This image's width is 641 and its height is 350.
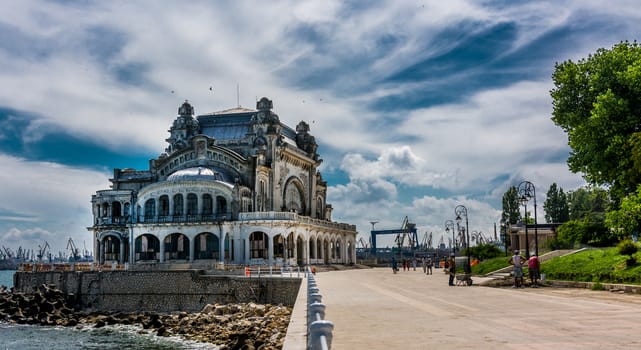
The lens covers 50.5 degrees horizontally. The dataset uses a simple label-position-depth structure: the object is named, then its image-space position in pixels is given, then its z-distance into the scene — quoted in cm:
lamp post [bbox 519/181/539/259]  4197
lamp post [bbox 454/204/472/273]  3930
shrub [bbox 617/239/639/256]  2958
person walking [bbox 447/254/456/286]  3458
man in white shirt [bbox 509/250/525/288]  3030
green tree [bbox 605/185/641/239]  3114
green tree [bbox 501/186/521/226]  9812
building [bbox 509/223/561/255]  5734
